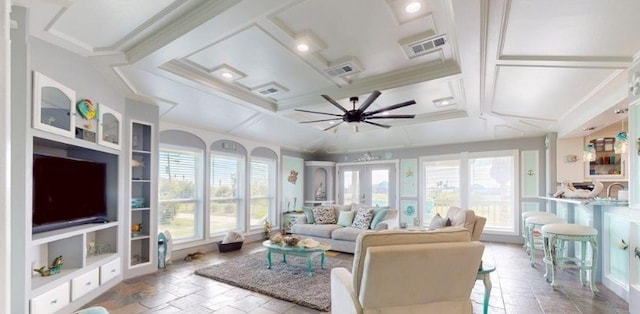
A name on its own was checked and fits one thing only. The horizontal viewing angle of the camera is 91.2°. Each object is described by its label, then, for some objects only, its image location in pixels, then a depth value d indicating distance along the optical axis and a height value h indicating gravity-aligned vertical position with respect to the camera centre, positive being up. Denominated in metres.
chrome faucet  5.17 -0.46
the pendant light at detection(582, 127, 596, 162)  4.73 +0.15
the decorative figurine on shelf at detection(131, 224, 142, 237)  4.46 -0.96
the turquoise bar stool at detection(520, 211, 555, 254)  5.02 -1.28
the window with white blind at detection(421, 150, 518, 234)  6.82 -0.52
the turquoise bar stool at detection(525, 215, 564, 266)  4.53 -0.88
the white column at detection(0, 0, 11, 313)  0.50 +0.00
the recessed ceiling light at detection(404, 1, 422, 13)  2.46 +1.25
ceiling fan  4.12 +0.67
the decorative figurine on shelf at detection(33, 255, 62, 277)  2.99 -1.03
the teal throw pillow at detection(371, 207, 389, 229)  5.81 -0.99
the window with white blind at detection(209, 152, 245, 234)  6.27 -0.62
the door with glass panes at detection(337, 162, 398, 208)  8.16 -0.56
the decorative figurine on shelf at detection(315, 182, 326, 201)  8.82 -0.88
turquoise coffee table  4.48 -1.26
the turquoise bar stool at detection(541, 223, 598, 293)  3.68 -1.02
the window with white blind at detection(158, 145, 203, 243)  5.45 -0.54
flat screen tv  2.96 -0.31
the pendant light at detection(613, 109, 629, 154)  3.78 +0.26
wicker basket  5.89 -1.59
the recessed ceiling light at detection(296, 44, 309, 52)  3.15 +1.18
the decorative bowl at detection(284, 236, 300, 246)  4.67 -1.17
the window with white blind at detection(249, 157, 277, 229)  7.19 -0.67
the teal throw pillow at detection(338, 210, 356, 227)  6.24 -1.11
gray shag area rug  3.60 -1.56
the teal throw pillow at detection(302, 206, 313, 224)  6.61 -1.08
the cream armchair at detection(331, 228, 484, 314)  2.17 -0.78
